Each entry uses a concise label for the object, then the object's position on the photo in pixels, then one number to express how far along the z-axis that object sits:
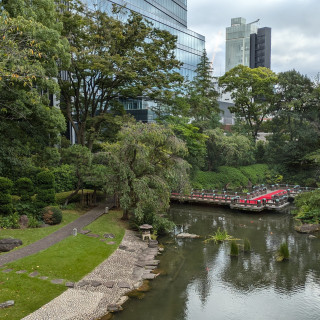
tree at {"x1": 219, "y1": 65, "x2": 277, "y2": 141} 49.44
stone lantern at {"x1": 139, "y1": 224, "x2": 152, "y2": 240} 22.39
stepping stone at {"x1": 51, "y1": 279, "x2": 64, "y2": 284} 14.89
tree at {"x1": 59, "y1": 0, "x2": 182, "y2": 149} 28.81
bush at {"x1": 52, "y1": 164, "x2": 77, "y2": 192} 28.48
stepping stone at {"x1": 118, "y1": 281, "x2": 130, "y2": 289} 15.56
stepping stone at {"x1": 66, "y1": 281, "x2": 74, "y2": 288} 14.73
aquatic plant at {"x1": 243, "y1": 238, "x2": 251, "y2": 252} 21.20
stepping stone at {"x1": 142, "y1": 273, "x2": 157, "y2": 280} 16.83
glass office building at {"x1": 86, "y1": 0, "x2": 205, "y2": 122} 48.78
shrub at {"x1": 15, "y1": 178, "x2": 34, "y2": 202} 22.47
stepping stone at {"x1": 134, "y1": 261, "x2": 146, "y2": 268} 18.28
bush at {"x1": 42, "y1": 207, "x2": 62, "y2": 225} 22.52
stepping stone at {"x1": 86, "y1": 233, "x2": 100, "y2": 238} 21.43
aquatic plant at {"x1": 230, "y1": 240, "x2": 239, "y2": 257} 20.28
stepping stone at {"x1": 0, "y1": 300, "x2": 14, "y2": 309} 12.50
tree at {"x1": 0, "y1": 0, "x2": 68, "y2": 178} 19.88
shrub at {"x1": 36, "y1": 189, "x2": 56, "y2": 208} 22.98
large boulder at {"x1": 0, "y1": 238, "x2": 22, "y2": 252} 17.39
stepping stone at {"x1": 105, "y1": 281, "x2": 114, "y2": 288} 15.30
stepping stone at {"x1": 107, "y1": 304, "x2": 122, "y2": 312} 13.65
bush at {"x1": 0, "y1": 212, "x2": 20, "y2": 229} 20.53
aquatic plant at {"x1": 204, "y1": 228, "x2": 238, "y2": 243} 23.52
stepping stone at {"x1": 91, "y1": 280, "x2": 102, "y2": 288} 15.11
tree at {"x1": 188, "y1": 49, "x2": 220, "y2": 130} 44.84
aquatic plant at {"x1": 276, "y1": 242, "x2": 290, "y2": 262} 19.74
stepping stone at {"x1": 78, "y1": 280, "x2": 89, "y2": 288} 14.99
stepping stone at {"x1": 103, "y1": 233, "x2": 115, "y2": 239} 21.83
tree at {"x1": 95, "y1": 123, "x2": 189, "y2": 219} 23.55
